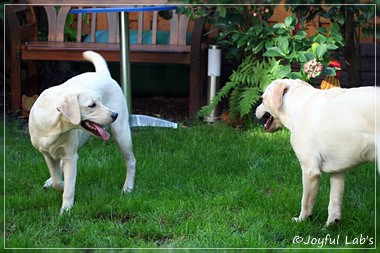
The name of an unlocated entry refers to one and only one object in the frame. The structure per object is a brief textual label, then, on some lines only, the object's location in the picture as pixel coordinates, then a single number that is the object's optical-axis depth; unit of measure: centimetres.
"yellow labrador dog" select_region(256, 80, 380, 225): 487
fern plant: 644
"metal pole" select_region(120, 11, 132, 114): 652
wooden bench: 647
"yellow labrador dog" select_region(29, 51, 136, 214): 573
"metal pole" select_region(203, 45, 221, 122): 678
